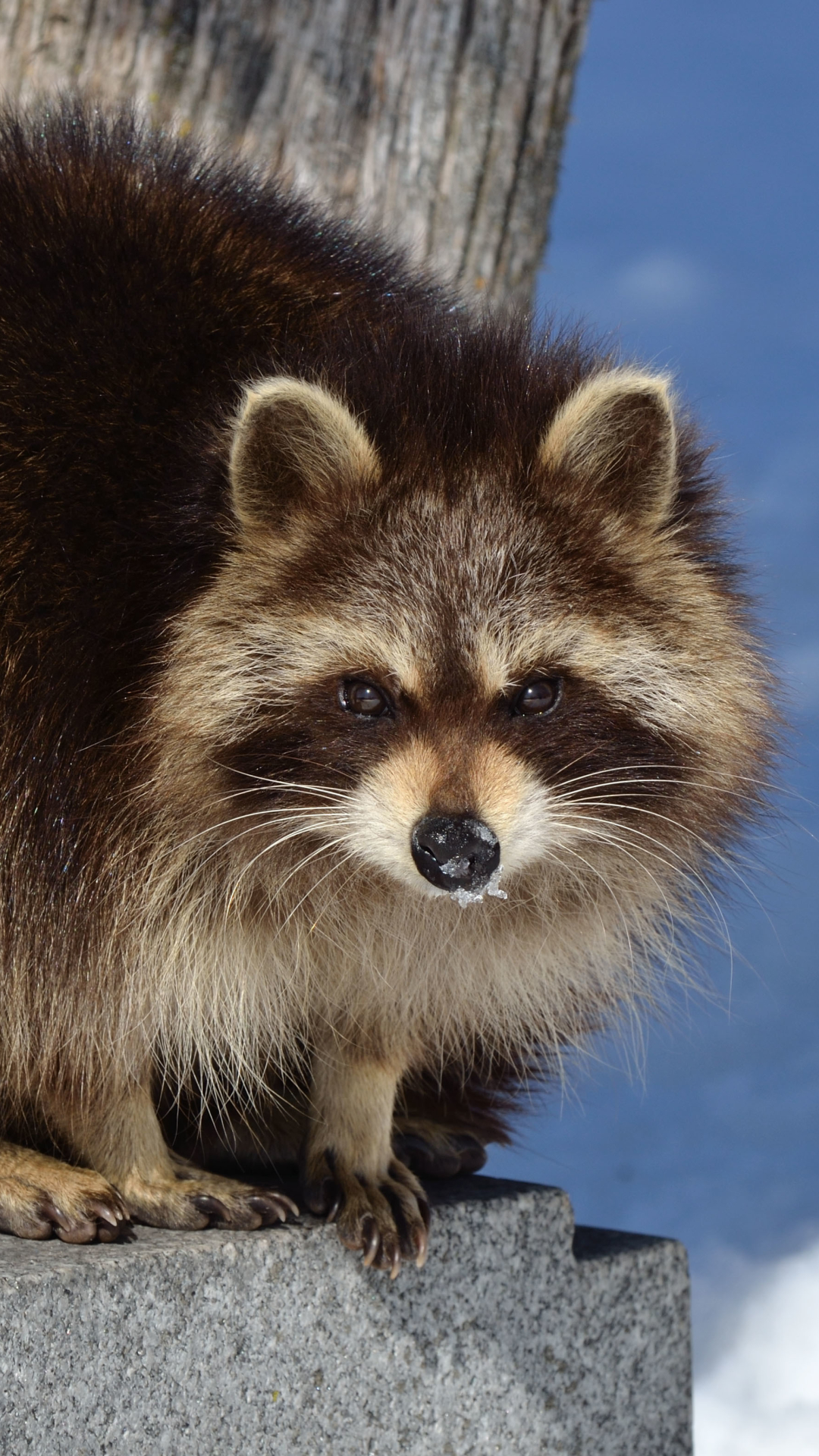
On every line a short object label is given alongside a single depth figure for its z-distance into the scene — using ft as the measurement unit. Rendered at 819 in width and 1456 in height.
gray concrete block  16.81
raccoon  17.15
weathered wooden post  28.68
